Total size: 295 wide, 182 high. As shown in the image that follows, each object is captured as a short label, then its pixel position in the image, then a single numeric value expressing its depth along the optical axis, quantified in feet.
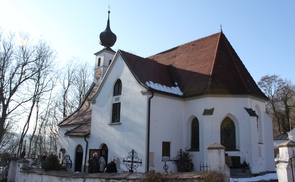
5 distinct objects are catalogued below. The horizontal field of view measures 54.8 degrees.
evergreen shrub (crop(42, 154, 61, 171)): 47.52
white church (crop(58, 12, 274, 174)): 53.01
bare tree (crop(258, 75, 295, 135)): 135.44
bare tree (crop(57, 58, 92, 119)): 124.47
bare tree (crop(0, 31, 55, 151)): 76.33
